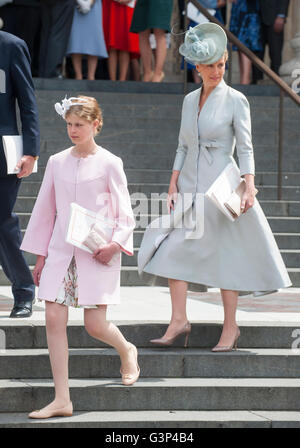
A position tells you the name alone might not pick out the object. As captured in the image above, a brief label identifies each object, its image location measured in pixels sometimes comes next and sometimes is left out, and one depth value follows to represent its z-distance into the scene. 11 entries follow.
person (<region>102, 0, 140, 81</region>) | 13.77
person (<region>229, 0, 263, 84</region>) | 14.57
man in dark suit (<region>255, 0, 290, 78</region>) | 14.36
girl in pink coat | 6.11
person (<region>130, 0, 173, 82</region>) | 13.15
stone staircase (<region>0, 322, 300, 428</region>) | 6.37
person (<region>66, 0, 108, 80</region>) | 13.48
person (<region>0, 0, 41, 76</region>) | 13.28
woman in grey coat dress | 6.91
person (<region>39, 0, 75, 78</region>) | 13.30
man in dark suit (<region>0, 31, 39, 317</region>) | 7.16
